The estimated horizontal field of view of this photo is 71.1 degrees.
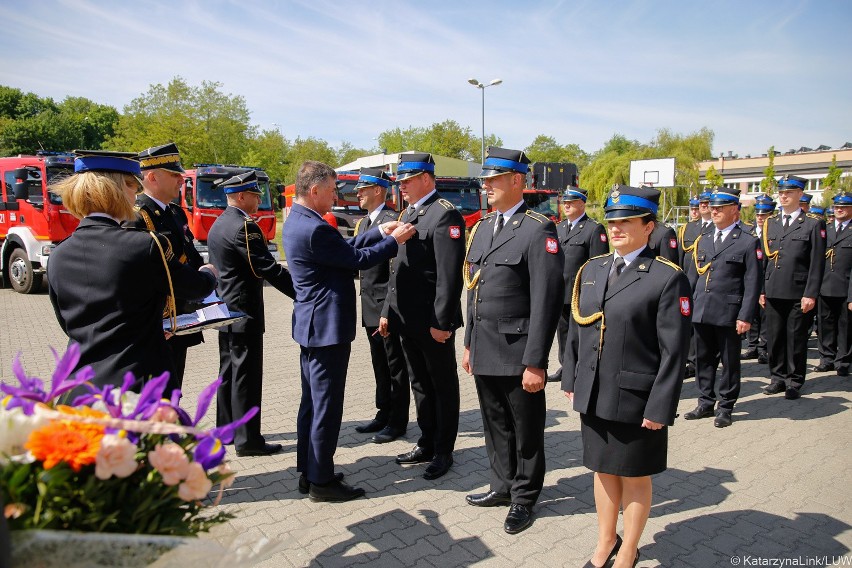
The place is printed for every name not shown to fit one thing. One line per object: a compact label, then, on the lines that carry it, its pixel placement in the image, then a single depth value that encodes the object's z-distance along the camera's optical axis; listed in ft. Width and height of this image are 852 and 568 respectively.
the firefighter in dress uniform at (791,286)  20.70
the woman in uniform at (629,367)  9.47
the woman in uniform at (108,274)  8.45
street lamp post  102.22
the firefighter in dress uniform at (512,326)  11.66
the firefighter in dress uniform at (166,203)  12.12
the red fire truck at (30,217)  40.22
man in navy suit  12.44
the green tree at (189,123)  105.50
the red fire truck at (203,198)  54.29
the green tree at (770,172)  103.05
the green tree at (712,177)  138.46
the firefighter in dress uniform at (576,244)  22.36
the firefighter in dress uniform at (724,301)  18.22
